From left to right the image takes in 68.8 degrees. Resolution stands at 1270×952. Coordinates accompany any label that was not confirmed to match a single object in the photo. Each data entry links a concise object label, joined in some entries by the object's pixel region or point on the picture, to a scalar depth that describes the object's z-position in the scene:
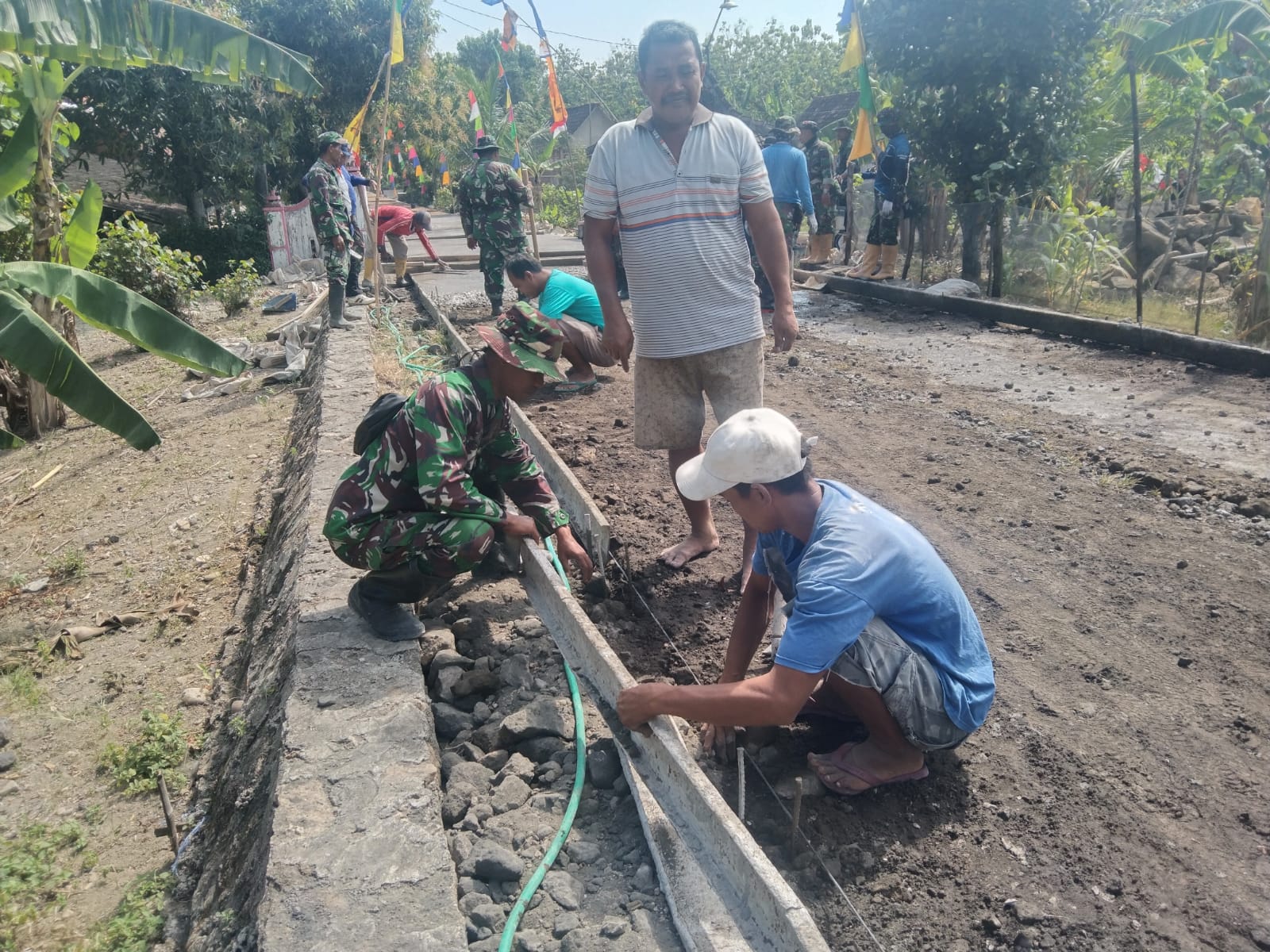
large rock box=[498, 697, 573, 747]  3.02
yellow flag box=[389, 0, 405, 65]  10.11
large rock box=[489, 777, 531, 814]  2.74
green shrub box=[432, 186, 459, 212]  40.67
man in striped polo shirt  3.59
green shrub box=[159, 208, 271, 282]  17.12
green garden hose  2.21
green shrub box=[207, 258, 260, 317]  12.45
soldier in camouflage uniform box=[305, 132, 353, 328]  9.60
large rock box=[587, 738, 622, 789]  2.81
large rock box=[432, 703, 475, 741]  3.11
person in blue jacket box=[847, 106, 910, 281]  12.07
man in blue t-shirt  2.24
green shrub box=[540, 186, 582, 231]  27.75
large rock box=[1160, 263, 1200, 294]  12.25
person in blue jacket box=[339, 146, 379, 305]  11.26
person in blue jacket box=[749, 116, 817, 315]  9.34
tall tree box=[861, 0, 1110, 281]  10.55
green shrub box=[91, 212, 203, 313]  11.06
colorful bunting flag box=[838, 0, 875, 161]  11.12
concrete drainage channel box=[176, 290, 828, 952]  2.17
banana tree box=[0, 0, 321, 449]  4.10
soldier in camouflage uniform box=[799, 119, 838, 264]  13.35
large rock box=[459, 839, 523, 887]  2.42
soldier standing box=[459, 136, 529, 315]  9.77
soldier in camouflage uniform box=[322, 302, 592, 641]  3.21
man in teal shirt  6.44
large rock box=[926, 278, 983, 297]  10.80
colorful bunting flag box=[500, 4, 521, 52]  14.26
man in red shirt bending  13.26
